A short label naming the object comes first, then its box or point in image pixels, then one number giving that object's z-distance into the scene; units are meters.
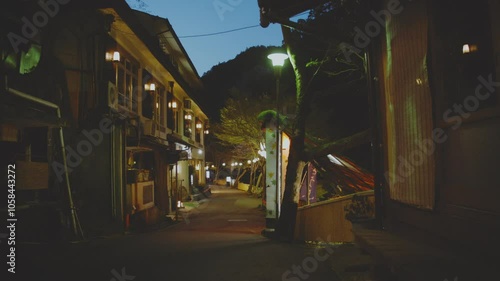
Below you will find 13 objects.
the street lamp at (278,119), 13.39
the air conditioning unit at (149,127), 18.84
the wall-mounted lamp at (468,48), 5.22
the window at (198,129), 41.11
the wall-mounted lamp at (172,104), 25.49
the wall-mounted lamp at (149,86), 19.73
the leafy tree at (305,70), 13.18
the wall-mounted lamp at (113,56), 14.55
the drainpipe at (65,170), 9.46
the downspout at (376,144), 7.75
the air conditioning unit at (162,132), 22.83
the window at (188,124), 32.66
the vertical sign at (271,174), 14.39
